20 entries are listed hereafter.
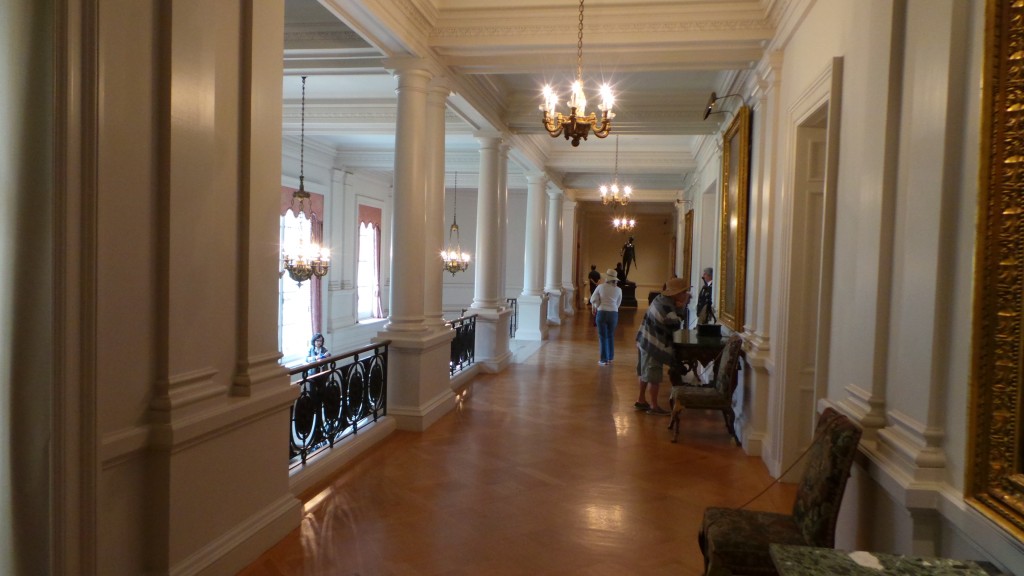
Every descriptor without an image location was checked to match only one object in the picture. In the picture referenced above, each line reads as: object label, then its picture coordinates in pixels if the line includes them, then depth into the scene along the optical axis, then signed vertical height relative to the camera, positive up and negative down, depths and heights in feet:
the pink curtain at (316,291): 46.70 -2.41
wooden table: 22.59 -2.86
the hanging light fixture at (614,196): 42.86 +4.95
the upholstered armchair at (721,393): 19.86 -3.98
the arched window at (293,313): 42.88 -3.93
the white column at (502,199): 31.94 +3.30
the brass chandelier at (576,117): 15.83 +3.79
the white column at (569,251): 65.51 +1.52
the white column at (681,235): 52.37 +2.93
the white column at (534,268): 45.03 -0.26
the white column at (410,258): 20.80 +0.09
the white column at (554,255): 55.88 +0.91
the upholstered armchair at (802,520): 8.96 -3.87
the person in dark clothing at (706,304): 27.45 -1.61
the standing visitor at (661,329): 23.35 -2.31
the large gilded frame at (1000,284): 6.45 -0.08
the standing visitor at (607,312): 35.04 -2.54
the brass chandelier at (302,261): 32.12 -0.14
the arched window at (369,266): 56.03 -0.55
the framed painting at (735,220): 22.06 +1.86
